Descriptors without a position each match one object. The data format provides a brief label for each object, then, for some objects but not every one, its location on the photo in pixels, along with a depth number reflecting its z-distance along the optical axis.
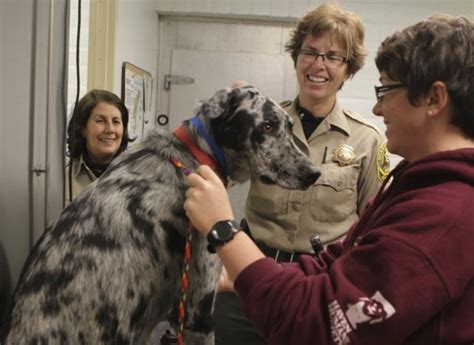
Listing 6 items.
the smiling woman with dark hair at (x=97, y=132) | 2.03
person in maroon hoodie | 0.68
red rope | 1.08
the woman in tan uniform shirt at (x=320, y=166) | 1.50
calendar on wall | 3.10
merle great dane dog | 1.07
